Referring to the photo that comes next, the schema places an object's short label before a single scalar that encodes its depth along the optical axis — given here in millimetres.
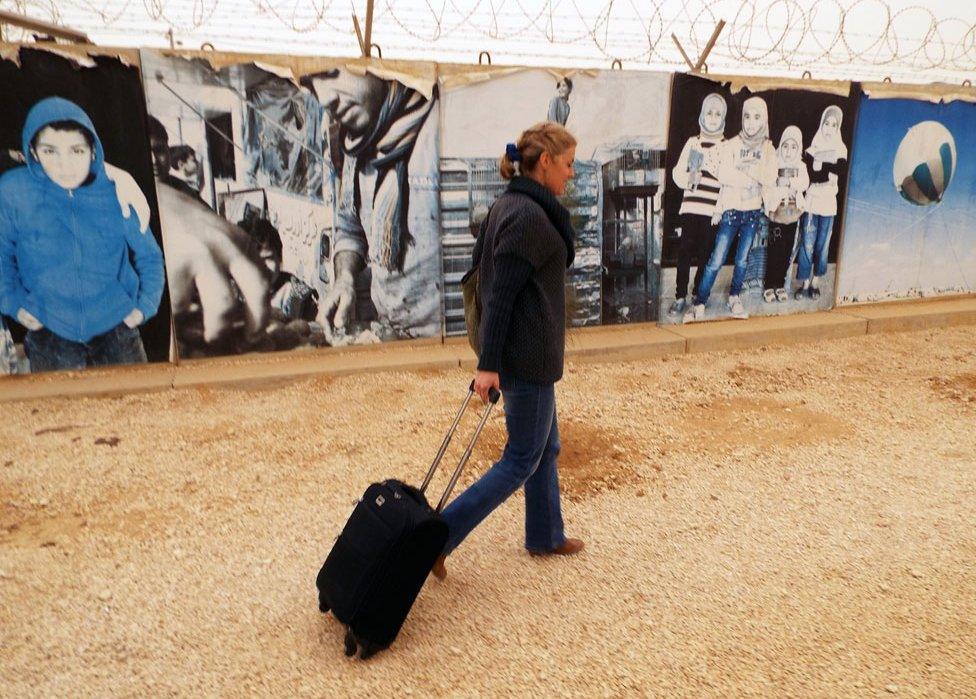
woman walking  2525
